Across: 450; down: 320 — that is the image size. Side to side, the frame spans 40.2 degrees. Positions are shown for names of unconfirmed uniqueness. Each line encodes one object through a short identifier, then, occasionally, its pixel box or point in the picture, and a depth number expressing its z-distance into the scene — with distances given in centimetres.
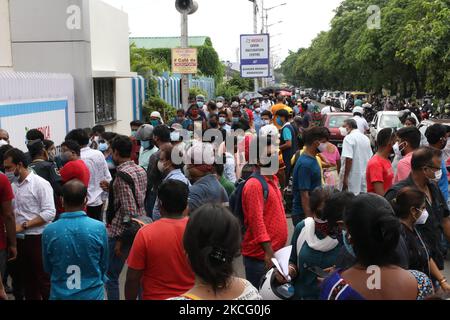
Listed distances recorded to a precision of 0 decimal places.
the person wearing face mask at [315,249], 406
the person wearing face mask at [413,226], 418
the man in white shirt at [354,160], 803
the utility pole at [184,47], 1425
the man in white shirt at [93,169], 762
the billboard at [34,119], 1130
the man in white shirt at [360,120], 1596
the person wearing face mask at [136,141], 967
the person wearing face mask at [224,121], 1190
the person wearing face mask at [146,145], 788
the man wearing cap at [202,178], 510
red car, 1923
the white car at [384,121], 2025
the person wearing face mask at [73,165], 689
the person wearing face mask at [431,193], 477
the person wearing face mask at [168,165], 570
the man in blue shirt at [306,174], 614
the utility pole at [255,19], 3369
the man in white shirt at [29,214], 573
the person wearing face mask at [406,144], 620
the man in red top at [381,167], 651
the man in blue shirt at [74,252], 425
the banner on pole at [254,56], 2505
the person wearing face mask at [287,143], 1089
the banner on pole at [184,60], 1517
